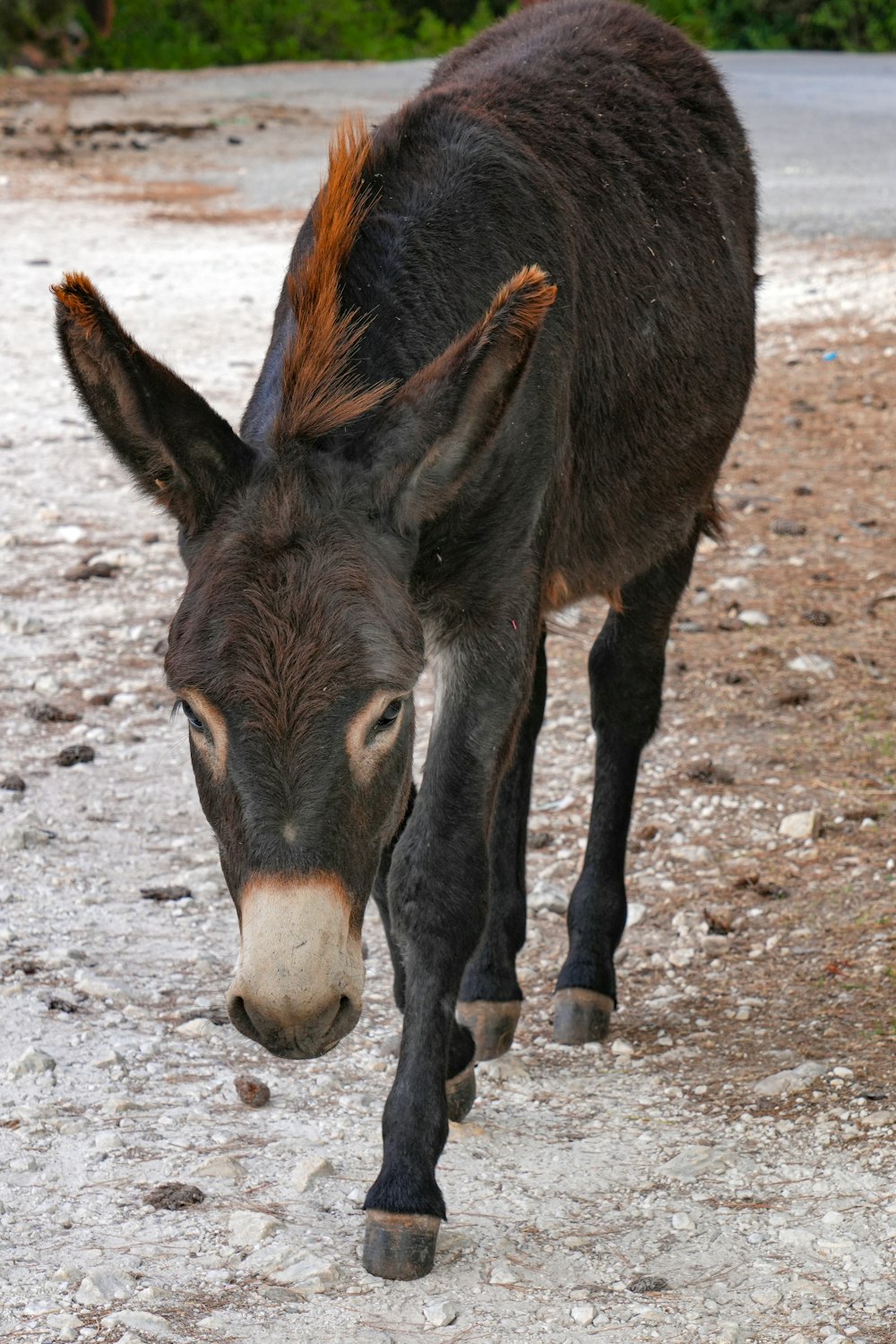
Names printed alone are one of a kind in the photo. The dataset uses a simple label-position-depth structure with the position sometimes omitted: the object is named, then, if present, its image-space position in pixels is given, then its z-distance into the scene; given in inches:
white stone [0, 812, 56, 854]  382.3
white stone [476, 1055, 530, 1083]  310.7
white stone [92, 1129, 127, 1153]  272.8
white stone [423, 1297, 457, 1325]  234.5
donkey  206.4
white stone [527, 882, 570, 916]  376.8
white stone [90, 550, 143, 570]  564.4
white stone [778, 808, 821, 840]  393.1
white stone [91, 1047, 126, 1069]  297.4
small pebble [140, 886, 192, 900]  363.9
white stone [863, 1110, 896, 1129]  278.7
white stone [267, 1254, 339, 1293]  241.0
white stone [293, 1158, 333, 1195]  265.1
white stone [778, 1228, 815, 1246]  250.1
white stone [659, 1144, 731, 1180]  271.7
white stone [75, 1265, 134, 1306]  233.0
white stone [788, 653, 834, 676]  487.2
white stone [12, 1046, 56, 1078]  291.9
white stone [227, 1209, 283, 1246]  249.1
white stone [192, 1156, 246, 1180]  267.0
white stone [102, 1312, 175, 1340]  225.9
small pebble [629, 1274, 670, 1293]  239.3
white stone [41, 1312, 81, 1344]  224.5
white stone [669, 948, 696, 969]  348.9
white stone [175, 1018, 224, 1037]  313.0
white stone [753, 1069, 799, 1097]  293.3
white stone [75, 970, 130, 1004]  322.0
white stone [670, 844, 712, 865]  388.2
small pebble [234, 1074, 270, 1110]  289.4
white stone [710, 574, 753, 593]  555.5
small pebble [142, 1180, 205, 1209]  257.6
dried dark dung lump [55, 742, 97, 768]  425.1
